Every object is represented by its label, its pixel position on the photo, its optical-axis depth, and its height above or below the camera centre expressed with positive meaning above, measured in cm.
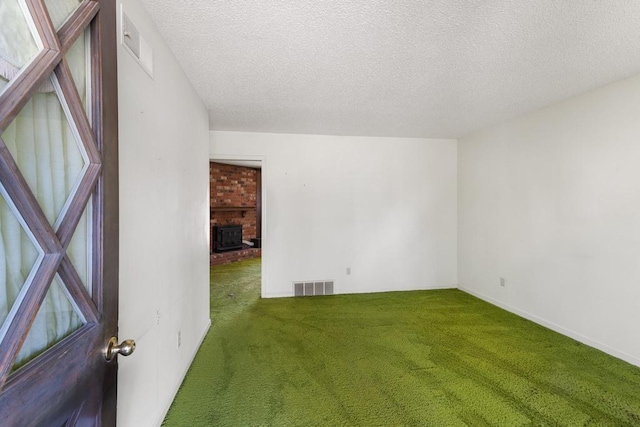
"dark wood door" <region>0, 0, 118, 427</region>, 56 +1
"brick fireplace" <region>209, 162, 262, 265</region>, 605 +32
